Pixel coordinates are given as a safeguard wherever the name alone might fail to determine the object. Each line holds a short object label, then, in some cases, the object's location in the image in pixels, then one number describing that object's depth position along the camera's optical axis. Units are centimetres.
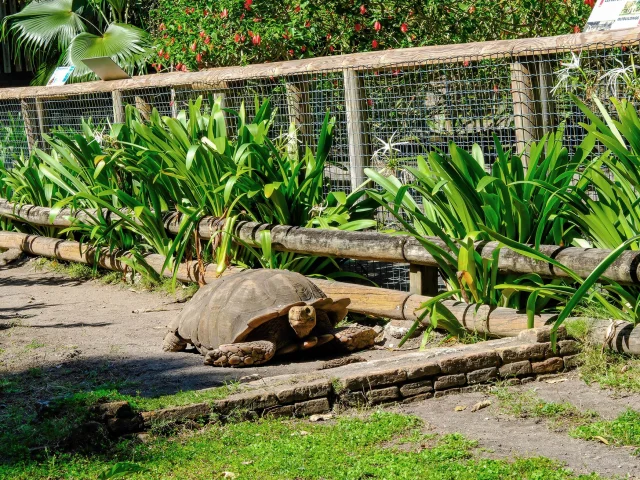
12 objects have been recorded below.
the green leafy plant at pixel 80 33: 1513
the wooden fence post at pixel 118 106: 1023
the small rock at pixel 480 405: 468
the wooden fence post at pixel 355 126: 750
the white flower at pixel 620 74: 538
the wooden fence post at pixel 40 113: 1172
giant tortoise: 572
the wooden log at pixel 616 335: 504
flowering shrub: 998
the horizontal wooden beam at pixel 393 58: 586
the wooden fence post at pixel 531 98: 631
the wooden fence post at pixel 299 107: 804
